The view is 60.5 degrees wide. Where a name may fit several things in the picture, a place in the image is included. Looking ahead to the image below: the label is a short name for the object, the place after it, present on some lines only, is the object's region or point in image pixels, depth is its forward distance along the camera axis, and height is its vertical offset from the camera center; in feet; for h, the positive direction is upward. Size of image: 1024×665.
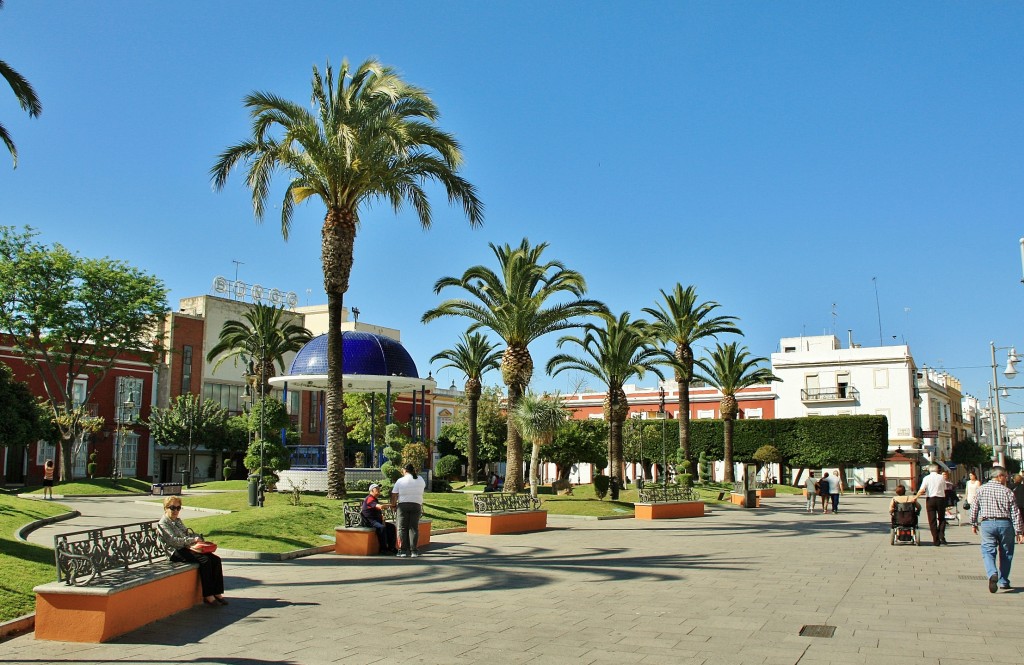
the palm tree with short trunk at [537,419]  95.61 +2.19
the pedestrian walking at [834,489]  98.17 -5.99
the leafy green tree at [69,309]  125.90 +19.97
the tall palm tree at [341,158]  66.54 +22.00
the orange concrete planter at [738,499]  114.10 -8.17
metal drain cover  27.14 -6.12
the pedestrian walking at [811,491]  98.73 -6.18
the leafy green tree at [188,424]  163.22 +3.58
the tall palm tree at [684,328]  138.82 +17.43
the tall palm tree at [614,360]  123.65 +11.04
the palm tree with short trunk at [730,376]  160.15 +11.06
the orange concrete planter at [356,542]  48.08 -5.48
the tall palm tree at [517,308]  92.48 +13.94
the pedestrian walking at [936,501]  57.89 -4.43
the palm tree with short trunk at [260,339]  141.28 +16.85
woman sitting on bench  31.37 -3.97
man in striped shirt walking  34.76 -3.60
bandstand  115.03 +9.91
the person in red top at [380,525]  48.34 -4.61
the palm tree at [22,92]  48.45 +19.60
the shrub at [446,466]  165.99 -4.89
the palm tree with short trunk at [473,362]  152.35 +13.60
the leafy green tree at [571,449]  138.72 -1.61
